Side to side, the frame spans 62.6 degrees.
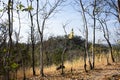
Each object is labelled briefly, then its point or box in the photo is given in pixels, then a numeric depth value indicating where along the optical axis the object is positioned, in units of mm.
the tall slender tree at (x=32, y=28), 6499
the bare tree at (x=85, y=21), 6911
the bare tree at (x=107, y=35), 8099
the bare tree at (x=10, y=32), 2717
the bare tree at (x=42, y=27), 6401
